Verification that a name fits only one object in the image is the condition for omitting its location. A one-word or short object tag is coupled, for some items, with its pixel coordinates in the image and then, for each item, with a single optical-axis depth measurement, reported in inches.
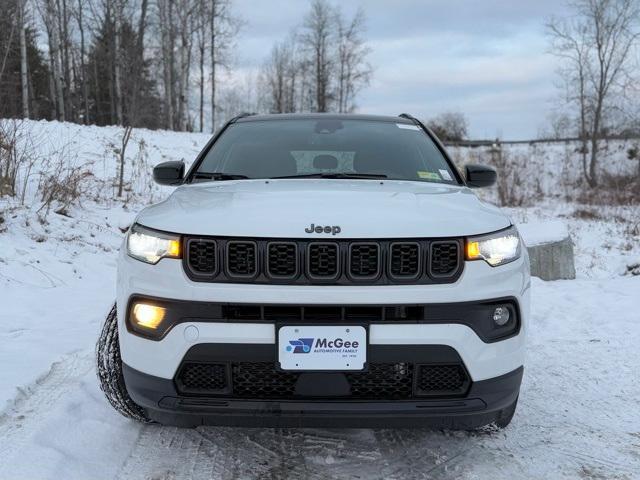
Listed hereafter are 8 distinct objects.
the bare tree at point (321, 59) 1603.1
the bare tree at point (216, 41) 1389.0
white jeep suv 74.3
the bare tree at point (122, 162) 378.9
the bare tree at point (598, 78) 959.6
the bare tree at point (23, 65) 908.0
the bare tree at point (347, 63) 1631.4
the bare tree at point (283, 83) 2006.6
